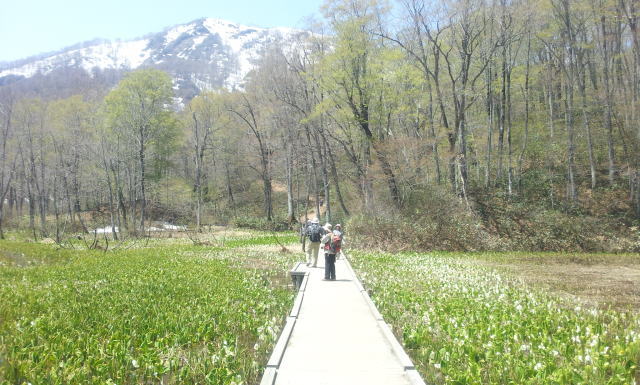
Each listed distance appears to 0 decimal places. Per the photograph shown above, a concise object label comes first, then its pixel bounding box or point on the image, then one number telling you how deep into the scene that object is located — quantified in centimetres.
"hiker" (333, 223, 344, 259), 1209
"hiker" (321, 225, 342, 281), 1169
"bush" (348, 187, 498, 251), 2280
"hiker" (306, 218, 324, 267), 1381
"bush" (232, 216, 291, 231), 3850
